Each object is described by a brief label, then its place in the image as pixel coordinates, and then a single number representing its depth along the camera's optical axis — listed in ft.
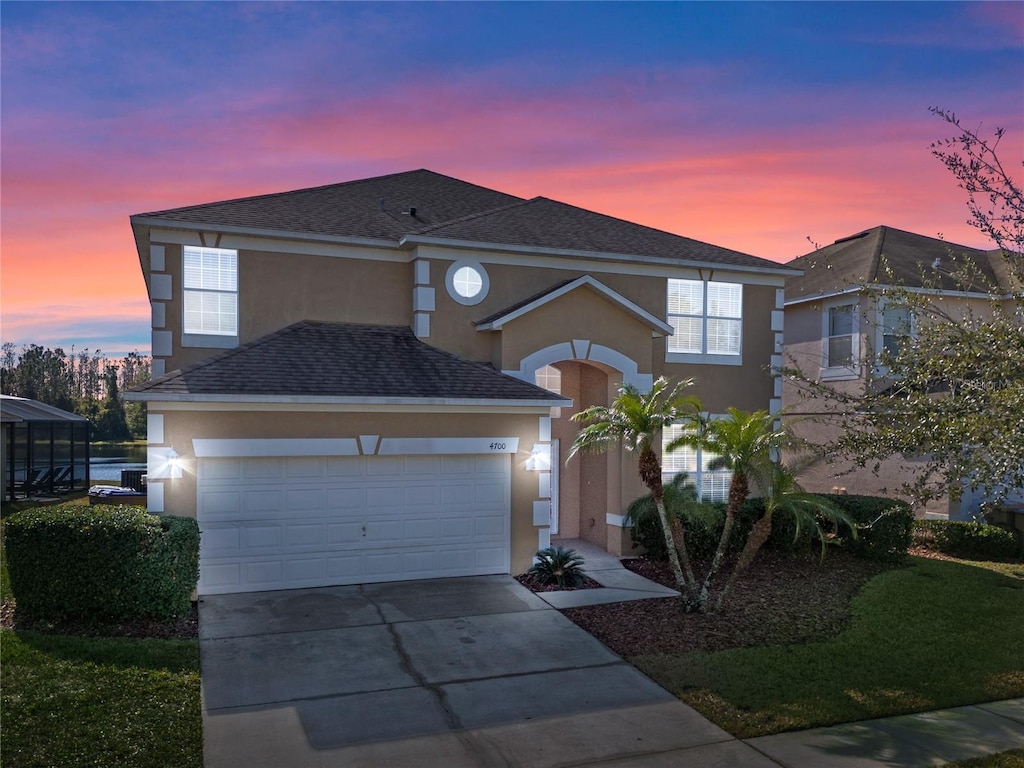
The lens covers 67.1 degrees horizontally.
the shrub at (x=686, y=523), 42.65
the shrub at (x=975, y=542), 56.70
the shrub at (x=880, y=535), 51.62
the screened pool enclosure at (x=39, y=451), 76.64
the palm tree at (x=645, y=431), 37.78
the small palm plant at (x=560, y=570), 43.68
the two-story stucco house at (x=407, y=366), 40.86
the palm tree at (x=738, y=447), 36.86
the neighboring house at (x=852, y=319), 63.05
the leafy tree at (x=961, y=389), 22.17
